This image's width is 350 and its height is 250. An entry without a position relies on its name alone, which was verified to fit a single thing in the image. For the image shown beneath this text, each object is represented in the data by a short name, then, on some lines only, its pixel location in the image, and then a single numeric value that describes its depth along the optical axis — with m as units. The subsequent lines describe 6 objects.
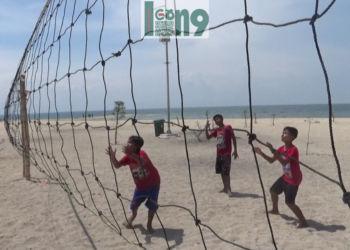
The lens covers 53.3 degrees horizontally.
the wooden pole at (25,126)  5.52
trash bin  12.63
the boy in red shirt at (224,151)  4.36
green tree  15.60
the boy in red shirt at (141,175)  3.03
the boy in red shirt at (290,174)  3.21
